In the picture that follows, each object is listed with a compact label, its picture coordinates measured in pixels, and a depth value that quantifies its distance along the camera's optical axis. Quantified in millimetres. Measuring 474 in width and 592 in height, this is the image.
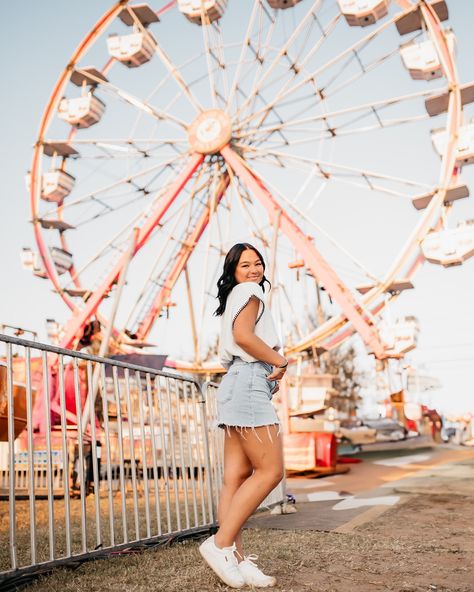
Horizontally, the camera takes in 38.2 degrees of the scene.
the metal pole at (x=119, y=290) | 15014
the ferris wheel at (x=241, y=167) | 13914
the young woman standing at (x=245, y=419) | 2859
